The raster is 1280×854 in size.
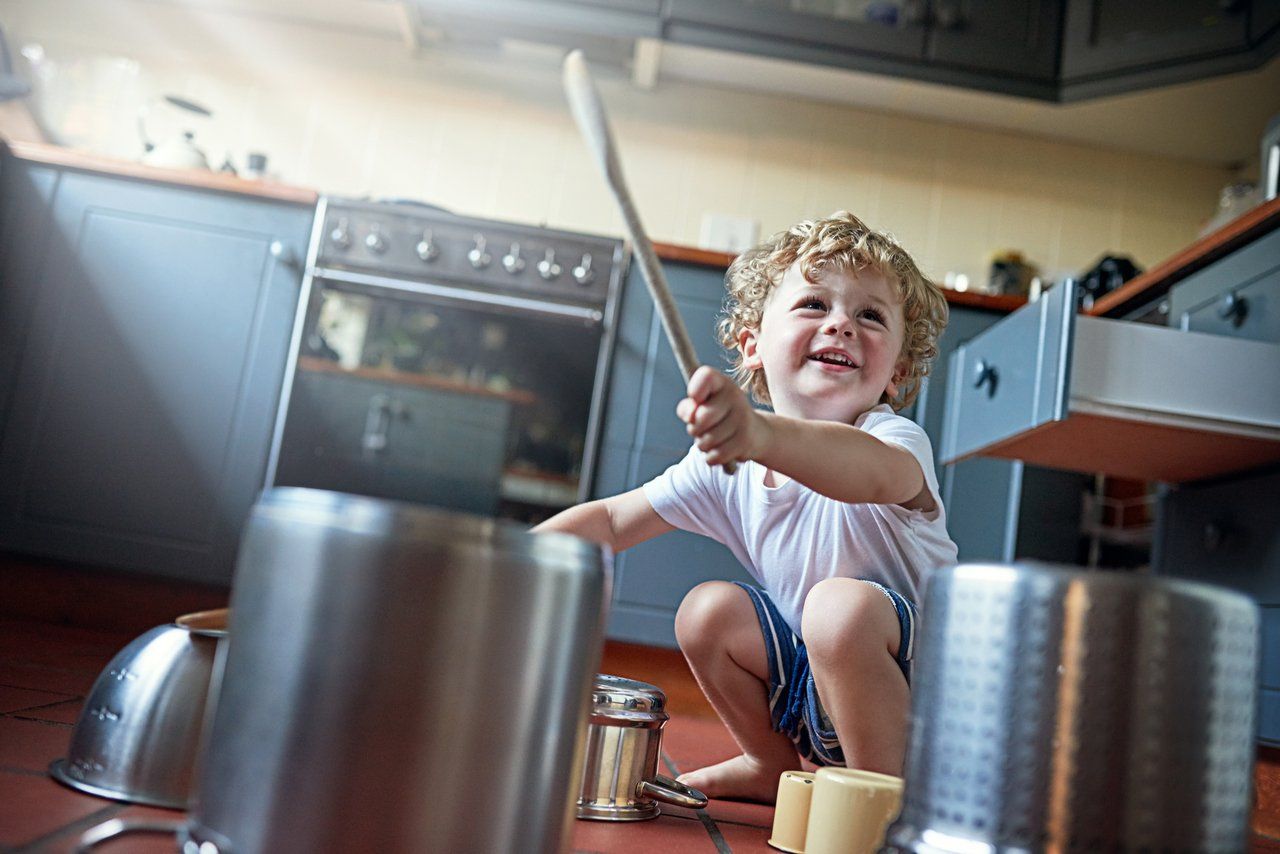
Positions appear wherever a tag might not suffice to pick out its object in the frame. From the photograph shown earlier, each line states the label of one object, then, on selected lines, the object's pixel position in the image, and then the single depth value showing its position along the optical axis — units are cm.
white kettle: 216
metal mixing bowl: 68
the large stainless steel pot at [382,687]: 44
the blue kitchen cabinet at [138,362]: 193
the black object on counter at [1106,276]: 216
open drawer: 127
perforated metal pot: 44
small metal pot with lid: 83
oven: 198
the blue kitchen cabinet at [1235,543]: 136
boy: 98
